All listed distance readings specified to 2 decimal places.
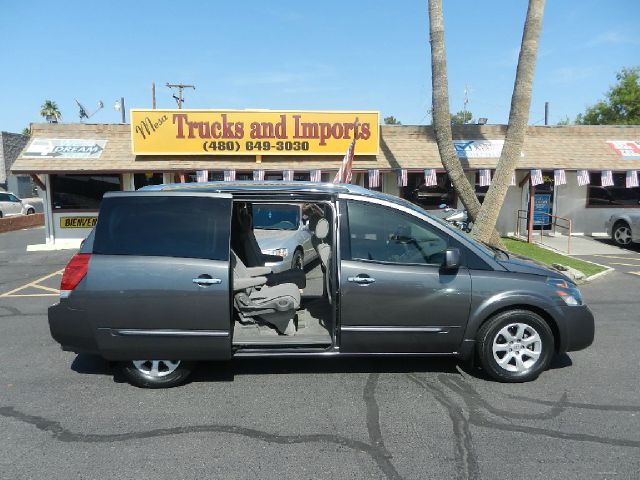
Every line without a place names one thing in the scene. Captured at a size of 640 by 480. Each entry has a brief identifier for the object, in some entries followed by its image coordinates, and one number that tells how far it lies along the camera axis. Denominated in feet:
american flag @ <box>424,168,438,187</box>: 45.42
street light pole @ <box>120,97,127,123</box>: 108.93
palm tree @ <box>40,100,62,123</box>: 174.09
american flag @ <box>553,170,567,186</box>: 45.34
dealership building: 45.98
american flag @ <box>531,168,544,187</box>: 45.01
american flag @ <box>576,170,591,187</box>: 46.11
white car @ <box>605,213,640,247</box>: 40.34
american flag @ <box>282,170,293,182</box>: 45.84
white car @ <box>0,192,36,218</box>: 76.09
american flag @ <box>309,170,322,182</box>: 46.26
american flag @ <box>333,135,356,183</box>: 39.34
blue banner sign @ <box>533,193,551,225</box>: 50.21
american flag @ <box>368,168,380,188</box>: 45.52
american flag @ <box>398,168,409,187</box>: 45.55
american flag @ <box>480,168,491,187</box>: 44.98
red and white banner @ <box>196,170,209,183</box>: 45.06
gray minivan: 12.67
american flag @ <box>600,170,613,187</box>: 46.32
